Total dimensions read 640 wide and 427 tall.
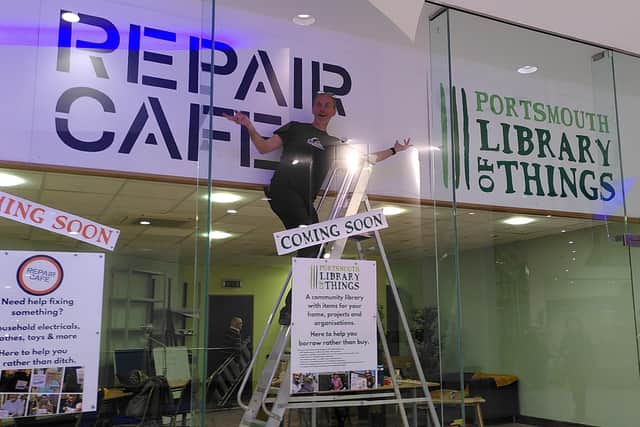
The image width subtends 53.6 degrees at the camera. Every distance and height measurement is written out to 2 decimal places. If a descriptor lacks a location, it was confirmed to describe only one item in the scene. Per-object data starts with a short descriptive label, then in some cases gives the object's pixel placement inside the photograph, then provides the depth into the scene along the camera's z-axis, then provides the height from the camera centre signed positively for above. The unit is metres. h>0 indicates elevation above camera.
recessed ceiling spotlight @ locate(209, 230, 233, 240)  2.39 +0.32
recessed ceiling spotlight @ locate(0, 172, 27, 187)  2.11 +0.47
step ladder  2.41 -0.15
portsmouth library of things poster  2.45 -0.02
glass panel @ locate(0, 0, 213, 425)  2.15 +0.53
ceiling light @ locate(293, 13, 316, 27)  2.82 +1.33
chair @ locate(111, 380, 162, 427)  2.23 -0.32
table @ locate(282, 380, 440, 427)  2.46 -0.30
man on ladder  2.56 +0.66
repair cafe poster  2.01 -0.04
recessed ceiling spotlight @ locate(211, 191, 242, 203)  2.46 +0.48
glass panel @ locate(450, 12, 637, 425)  3.20 +0.48
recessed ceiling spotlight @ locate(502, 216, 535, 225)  3.30 +0.51
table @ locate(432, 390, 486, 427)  2.69 -0.37
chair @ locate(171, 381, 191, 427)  2.25 -0.30
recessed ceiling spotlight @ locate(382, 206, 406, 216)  2.77 +0.48
